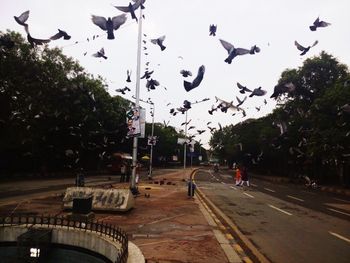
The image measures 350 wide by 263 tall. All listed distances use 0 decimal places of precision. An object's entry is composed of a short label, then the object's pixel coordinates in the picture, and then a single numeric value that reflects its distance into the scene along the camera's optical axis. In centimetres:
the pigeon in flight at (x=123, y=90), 1880
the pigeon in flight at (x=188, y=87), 986
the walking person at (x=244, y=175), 3834
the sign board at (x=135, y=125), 2298
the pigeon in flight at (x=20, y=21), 877
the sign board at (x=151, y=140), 4108
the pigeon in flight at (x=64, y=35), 991
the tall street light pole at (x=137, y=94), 2331
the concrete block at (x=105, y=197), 1658
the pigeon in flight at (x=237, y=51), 1053
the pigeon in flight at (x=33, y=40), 915
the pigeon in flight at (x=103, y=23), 986
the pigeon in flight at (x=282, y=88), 1180
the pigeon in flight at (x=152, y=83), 1705
